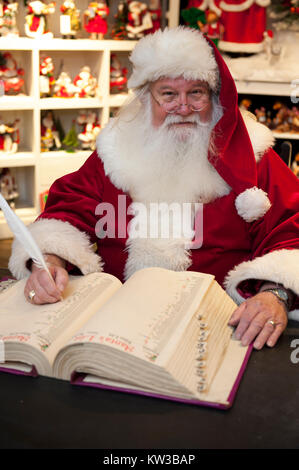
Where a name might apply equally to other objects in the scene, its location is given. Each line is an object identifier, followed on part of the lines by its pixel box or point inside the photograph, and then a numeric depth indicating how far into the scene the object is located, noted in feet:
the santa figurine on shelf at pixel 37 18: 13.07
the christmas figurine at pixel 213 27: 12.94
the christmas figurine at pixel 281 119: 12.85
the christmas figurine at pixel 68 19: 13.57
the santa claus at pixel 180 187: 5.41
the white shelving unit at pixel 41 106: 13.29
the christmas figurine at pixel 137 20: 14.15
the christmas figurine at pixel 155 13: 14.66
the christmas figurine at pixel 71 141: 14.58
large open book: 3.33
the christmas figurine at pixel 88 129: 14.62
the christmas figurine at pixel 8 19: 12.76
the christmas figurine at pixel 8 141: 13.55
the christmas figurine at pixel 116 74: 14.75
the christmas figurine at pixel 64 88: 14.10
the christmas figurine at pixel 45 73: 13.65
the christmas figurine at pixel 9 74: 13.20
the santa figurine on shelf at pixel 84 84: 14.17
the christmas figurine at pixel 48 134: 14.26
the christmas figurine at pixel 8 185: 13.97
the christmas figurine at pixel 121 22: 14.38
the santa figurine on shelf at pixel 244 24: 12.62
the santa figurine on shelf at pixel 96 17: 13.87
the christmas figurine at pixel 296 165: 12.66
